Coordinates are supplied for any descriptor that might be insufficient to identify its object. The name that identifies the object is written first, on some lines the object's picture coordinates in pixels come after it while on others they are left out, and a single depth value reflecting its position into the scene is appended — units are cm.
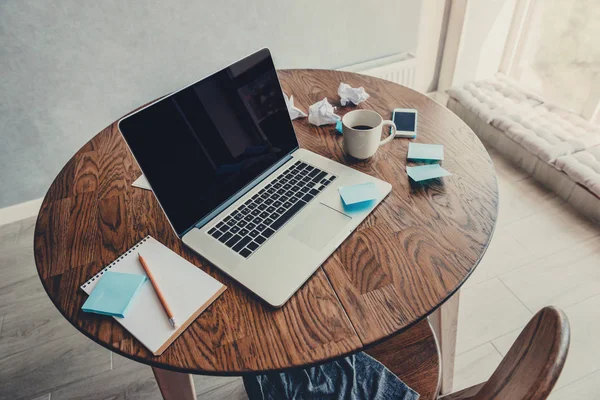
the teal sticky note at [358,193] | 80
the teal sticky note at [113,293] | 63
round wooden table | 60
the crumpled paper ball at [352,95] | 115
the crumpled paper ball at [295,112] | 110
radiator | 210
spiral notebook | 61
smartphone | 101
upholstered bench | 172
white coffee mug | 88
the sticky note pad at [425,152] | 91
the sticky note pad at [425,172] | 86
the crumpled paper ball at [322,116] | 107
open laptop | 67
